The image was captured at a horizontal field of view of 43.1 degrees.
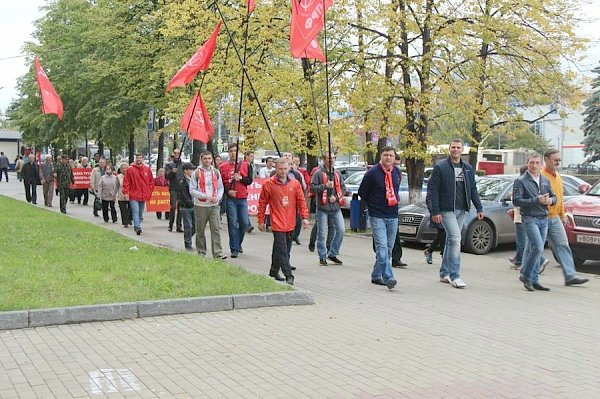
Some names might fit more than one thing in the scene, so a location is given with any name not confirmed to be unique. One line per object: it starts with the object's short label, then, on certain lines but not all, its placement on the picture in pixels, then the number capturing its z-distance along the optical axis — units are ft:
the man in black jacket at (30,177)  86.80
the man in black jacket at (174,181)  56.36
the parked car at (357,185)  69.00
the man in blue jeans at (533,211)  33.96
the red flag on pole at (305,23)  40.42
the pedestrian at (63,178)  74.28
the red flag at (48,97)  81.35
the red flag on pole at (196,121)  52.70
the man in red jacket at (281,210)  34.01
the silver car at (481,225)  48.60
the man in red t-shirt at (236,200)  43.78
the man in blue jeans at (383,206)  33.96
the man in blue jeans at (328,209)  41.52
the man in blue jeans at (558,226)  35.17
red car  39.73
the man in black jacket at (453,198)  34.53
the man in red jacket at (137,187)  57.26
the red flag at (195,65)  46.83
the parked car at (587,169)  201.05
